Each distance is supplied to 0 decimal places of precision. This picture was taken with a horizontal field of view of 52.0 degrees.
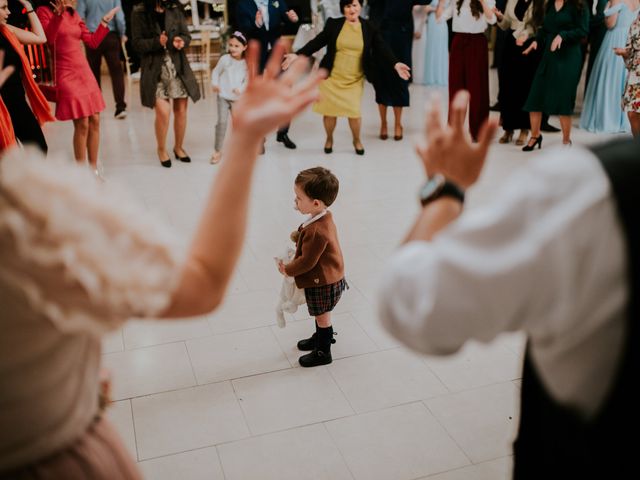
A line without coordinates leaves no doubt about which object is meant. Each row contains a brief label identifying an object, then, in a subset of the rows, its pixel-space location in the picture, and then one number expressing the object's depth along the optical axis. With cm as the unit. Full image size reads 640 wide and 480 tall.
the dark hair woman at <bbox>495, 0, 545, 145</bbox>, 645
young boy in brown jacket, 275
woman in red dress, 501
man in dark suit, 657
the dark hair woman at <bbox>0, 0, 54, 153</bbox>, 388
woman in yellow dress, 614
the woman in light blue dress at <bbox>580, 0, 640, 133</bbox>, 663
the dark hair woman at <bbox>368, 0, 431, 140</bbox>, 680
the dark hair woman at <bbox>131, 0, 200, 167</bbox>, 558
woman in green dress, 601
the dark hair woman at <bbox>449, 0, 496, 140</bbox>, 647
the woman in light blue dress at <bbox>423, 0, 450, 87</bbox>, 956
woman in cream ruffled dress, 83
